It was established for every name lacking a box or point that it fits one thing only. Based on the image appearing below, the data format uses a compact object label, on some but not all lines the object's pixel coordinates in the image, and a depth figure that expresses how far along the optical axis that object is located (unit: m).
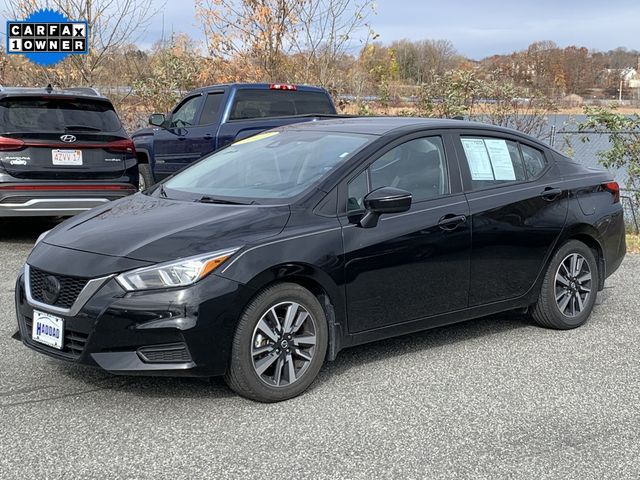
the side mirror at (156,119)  10.96
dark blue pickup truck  9.73
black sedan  3.91
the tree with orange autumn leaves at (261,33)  15.75
